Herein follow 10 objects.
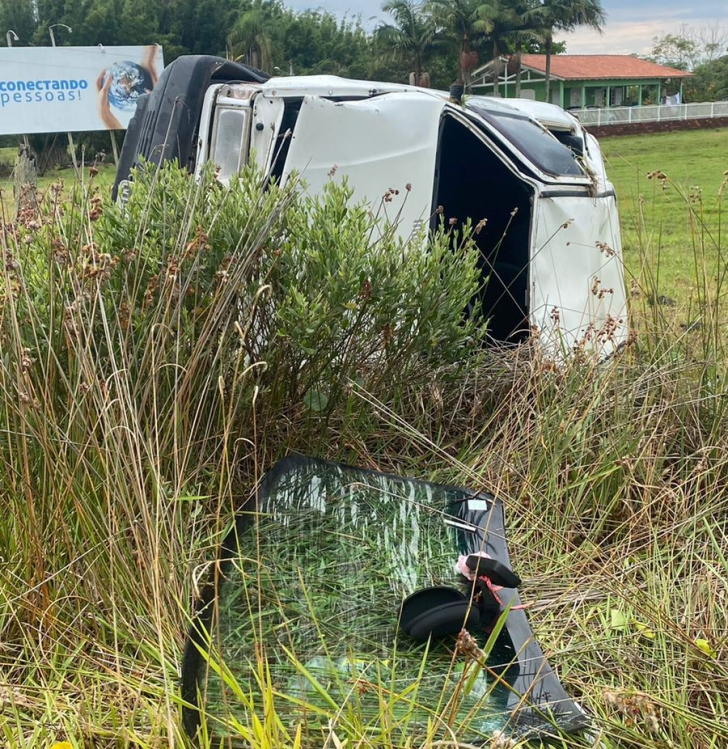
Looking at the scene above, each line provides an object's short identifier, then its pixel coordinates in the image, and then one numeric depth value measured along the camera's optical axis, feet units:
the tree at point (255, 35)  142.38
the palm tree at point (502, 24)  172.24
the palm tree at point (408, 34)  177.68
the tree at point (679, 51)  233.35
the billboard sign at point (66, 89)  81.30
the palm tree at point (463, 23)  174.29
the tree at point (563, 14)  176.35
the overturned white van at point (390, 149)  13.64
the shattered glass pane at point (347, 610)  6.04
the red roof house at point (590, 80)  175.63
